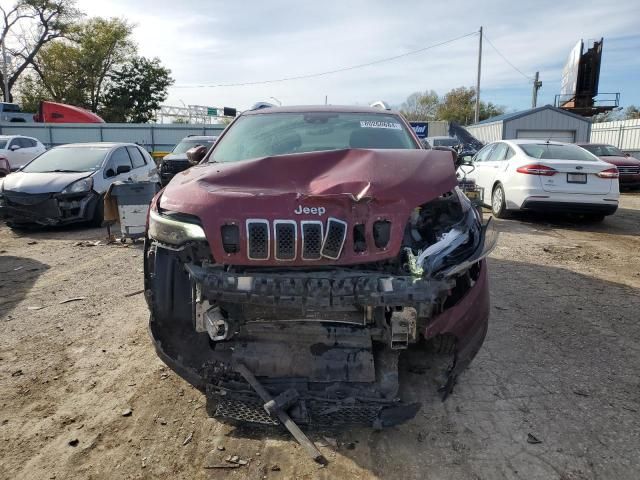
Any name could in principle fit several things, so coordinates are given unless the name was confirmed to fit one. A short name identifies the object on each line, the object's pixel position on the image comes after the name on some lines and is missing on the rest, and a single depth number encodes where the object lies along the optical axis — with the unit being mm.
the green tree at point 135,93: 38625
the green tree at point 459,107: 59906
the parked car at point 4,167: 13050
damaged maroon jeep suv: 2318
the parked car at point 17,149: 15078
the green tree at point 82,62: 37750
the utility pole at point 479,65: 33375
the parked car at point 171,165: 11172
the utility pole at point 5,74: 34466
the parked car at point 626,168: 15062
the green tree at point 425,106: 62906
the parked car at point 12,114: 24125
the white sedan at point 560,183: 8445
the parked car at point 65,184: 8148
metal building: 28641
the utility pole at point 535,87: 42906
